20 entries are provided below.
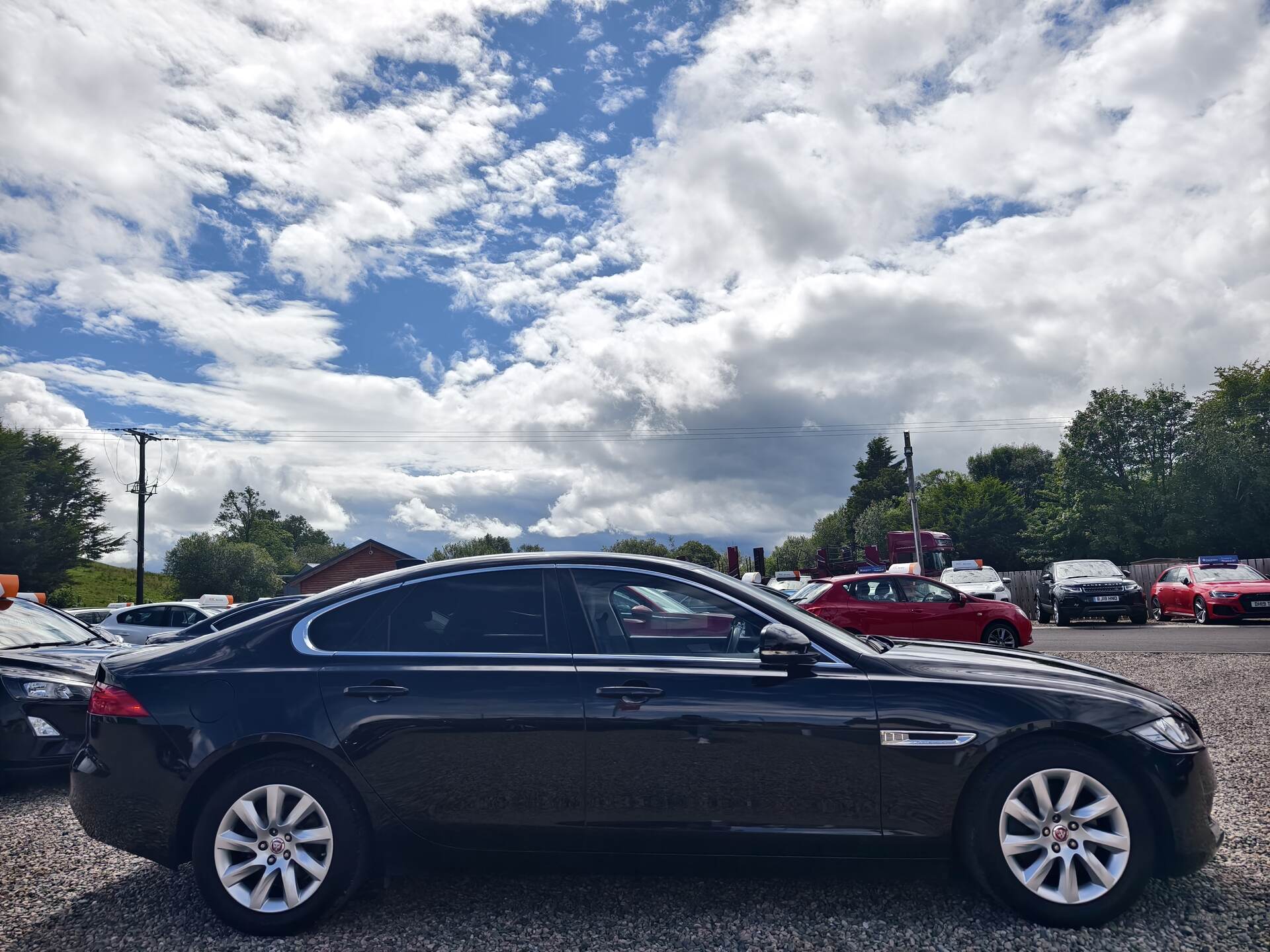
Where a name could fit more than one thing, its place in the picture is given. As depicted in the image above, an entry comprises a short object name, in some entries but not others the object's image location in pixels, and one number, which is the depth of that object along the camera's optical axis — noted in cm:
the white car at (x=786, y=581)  2269
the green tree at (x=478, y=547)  7677
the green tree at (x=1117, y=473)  4906
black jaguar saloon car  337
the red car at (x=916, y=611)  1316
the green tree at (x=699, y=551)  6944
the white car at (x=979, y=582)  2069
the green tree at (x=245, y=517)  10881
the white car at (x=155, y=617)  1738
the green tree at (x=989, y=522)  7206
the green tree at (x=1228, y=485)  4359
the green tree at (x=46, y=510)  4800
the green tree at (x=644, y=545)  5944
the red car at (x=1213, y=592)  1917
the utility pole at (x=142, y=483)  4459
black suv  2108
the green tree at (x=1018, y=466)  8662
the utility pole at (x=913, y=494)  3431
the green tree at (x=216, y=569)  7369
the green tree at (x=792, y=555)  11781
